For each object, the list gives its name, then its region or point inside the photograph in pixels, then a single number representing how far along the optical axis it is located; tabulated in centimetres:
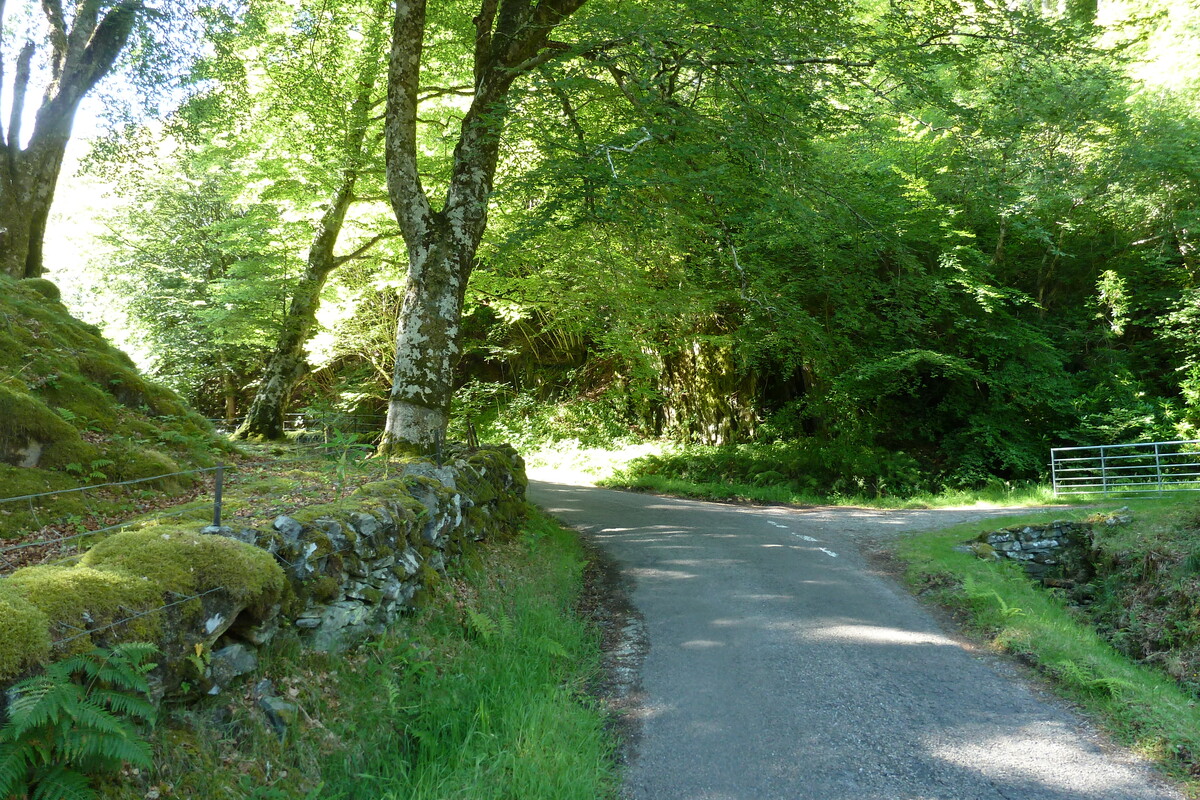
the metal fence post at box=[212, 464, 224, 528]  429
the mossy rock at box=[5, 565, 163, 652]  308
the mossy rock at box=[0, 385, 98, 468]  644
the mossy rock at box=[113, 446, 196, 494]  708
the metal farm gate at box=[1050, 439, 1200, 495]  1383
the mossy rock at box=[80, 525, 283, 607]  366
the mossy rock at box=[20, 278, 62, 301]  934
